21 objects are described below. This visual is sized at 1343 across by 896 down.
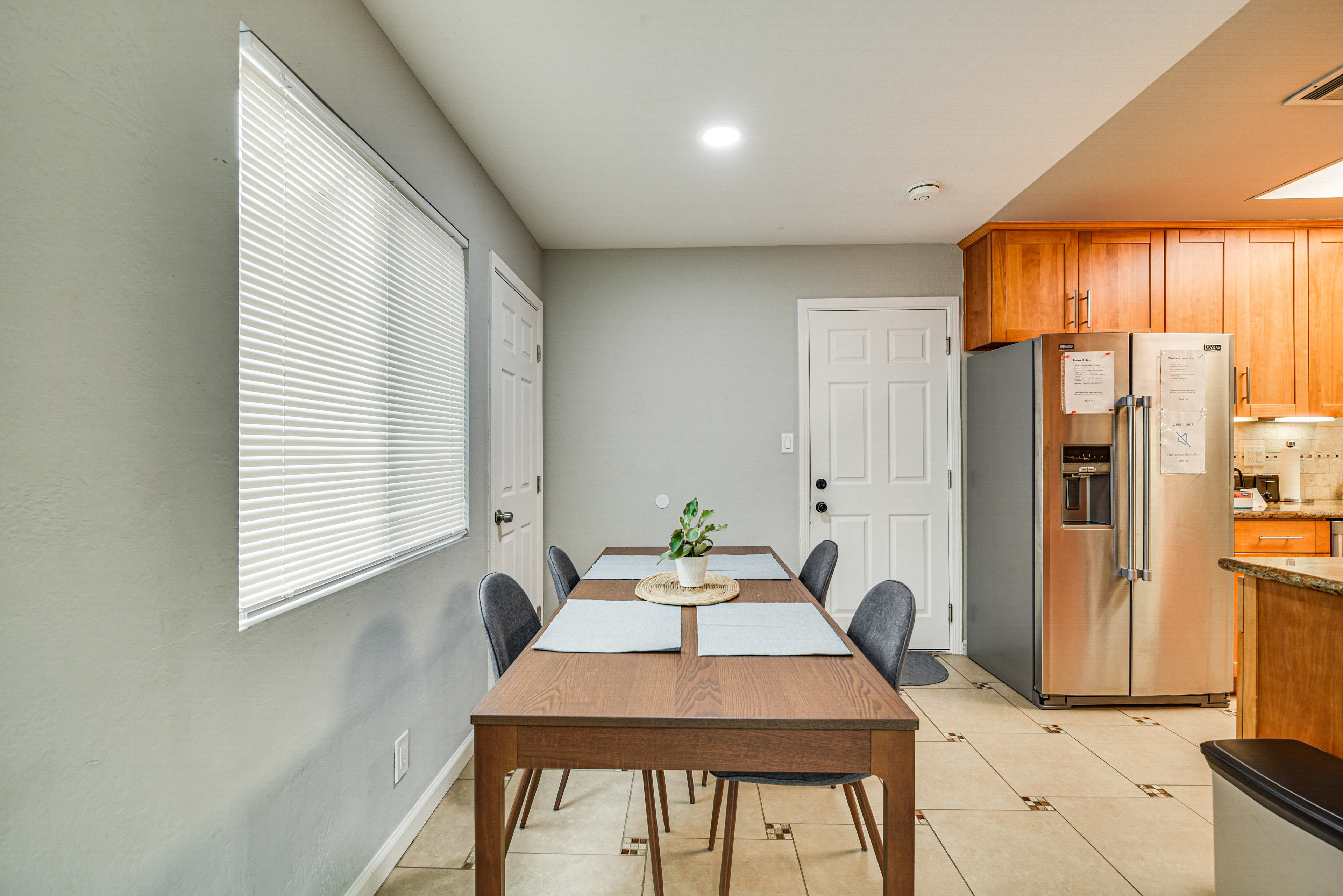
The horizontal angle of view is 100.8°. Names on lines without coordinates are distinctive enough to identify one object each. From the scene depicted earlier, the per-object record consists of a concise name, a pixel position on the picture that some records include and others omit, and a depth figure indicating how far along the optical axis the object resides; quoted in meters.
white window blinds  1.15
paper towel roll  3.27
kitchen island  1.50
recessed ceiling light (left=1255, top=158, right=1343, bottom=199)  2.67
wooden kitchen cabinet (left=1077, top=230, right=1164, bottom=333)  3.06
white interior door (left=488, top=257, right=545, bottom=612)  2.59
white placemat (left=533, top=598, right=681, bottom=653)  1.39
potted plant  1.86
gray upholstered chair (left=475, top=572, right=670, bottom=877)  1.48
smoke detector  2.61
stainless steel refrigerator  2.64
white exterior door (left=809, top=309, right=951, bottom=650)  3.40
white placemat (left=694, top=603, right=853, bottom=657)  1.37
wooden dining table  1.03
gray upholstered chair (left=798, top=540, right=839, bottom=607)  2.21
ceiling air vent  1.82
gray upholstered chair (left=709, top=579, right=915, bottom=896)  1.42
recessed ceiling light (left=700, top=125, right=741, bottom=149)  2.15
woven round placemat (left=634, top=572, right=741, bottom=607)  1.76
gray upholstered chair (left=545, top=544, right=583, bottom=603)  2.09
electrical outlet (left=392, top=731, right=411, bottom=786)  1.69
